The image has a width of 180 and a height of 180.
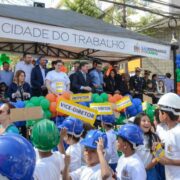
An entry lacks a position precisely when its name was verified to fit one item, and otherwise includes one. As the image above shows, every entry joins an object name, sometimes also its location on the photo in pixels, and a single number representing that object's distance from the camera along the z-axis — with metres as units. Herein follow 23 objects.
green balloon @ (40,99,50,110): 6.95
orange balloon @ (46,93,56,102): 7.33
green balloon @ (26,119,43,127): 6.10
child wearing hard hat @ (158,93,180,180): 3.46
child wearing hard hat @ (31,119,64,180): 2.75
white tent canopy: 6.64
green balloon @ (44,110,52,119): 6.97
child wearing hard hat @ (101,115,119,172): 4.85
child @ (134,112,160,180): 4.02
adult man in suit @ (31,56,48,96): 8.66
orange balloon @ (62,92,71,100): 7.03
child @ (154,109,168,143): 4.74
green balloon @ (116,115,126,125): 7.41
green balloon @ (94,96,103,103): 7.71
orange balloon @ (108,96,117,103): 8.15
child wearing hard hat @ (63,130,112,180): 2.91
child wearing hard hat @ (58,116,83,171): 3.73
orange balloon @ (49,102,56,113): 7.06
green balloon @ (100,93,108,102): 8.10
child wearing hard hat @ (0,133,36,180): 1.52
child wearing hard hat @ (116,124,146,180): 3.18
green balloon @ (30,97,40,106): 6.84
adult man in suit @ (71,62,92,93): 9.01
